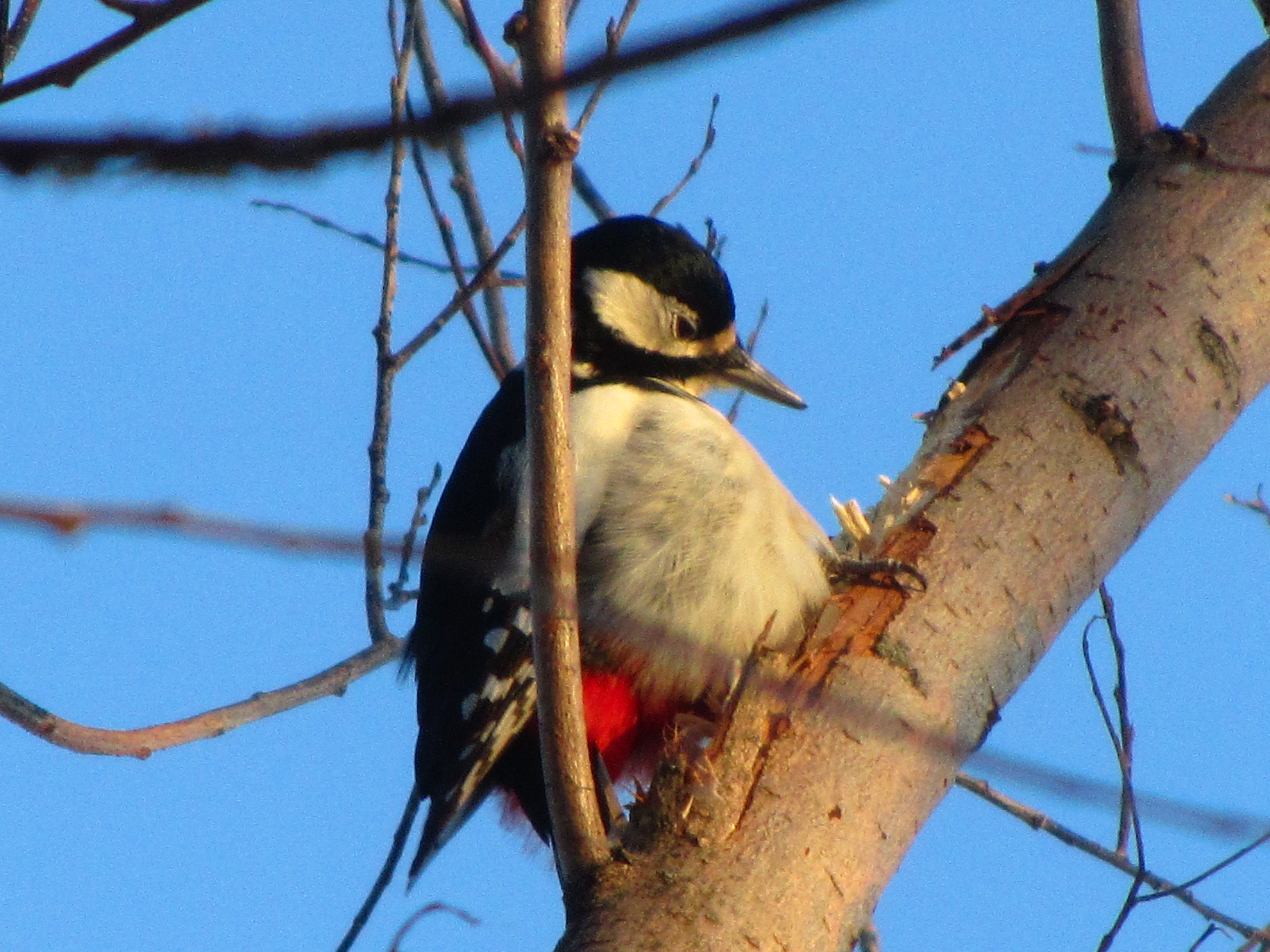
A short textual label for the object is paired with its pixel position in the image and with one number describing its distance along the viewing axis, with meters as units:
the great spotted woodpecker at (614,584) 6.53
